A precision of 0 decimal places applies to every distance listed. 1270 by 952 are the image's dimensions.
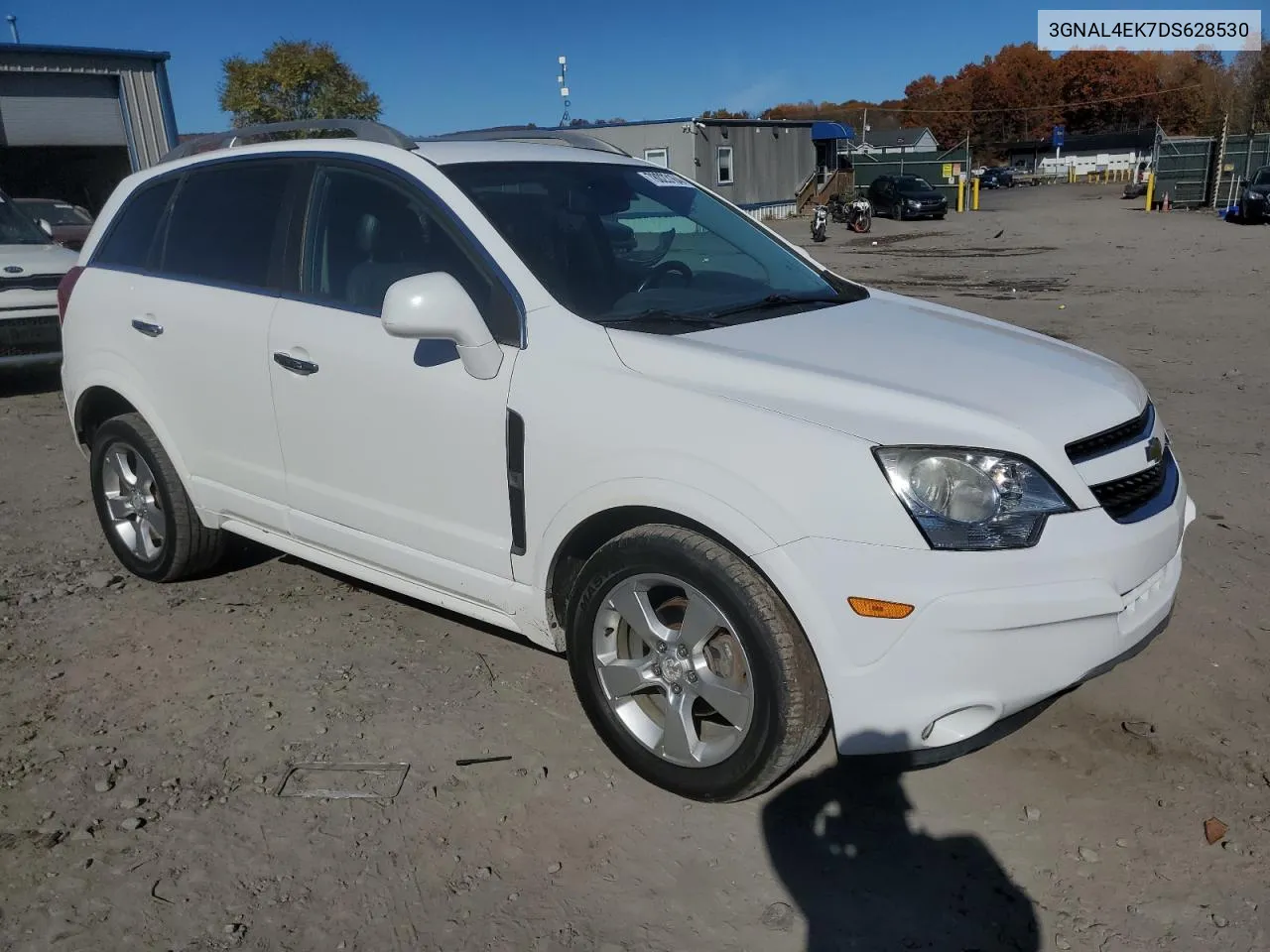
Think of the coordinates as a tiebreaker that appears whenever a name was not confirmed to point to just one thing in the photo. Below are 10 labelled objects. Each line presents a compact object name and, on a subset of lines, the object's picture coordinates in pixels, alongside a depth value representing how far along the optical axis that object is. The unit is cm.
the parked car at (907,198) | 3543
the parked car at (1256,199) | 2433
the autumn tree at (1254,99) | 5809
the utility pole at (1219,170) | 3069
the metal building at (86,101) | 1906
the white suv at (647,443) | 246
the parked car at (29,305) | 865
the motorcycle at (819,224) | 2727
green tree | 3850
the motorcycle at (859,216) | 3050
